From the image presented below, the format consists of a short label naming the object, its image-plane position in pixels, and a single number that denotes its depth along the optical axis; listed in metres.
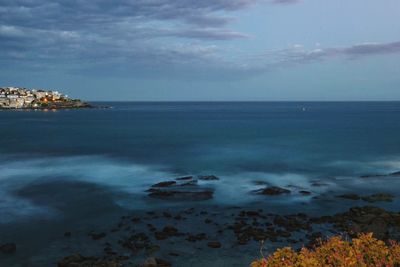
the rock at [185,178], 47.37
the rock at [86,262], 23.30
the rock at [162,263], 23.53
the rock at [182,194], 38.56
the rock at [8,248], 25.52
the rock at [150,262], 23.09
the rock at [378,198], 37.72
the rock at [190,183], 44.44
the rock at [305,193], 40.16
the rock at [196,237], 27.80
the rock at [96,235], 28.30
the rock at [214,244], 26.54
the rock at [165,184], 43.67
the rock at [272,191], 40.09
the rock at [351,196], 38.31
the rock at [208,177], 47.44
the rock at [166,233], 28.31
